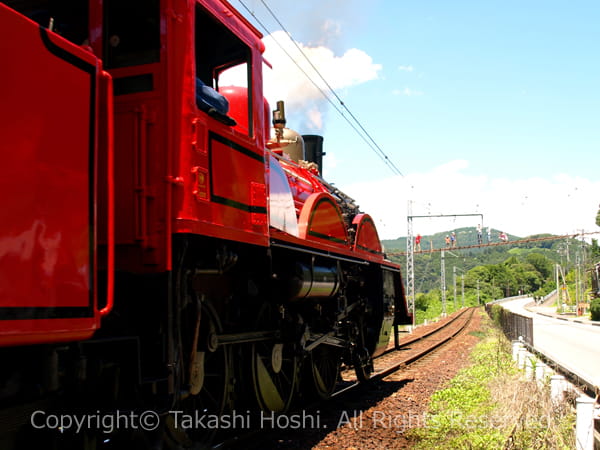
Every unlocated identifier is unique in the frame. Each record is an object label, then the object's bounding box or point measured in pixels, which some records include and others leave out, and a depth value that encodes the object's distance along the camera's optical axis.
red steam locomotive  3.02
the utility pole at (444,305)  46.74
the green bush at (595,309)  39.85
